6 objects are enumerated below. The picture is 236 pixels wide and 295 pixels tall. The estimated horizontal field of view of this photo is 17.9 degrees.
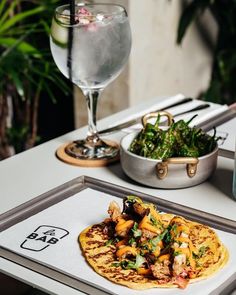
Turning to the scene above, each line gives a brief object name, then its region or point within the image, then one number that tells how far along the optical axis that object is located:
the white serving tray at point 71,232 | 0.79
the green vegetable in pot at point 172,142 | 1.01
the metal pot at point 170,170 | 0.98
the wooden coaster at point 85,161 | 1.09
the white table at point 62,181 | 0.97
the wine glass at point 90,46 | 1.06
